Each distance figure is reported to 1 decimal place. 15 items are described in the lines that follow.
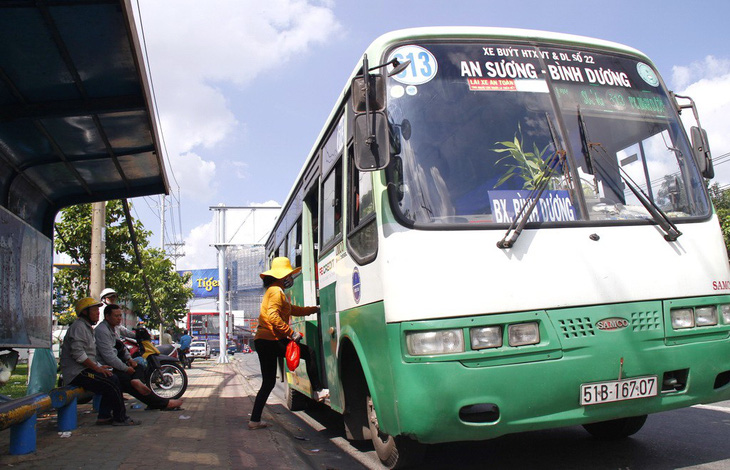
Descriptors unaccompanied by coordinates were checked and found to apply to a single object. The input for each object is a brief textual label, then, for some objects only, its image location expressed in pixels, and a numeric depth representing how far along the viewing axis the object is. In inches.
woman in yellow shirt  279.0
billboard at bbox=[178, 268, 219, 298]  3122.5
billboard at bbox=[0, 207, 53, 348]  271.1
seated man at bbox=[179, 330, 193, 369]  911.0
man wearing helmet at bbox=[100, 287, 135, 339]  371.2
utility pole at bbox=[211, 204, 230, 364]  1315.2
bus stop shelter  199.9
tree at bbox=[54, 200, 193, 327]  633.6
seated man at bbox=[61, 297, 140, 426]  283.6
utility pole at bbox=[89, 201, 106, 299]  418.3
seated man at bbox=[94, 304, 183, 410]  319.3
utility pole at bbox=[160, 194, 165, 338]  2115.7
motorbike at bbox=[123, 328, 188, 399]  420.2
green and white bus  154.3
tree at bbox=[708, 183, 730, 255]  989.2
